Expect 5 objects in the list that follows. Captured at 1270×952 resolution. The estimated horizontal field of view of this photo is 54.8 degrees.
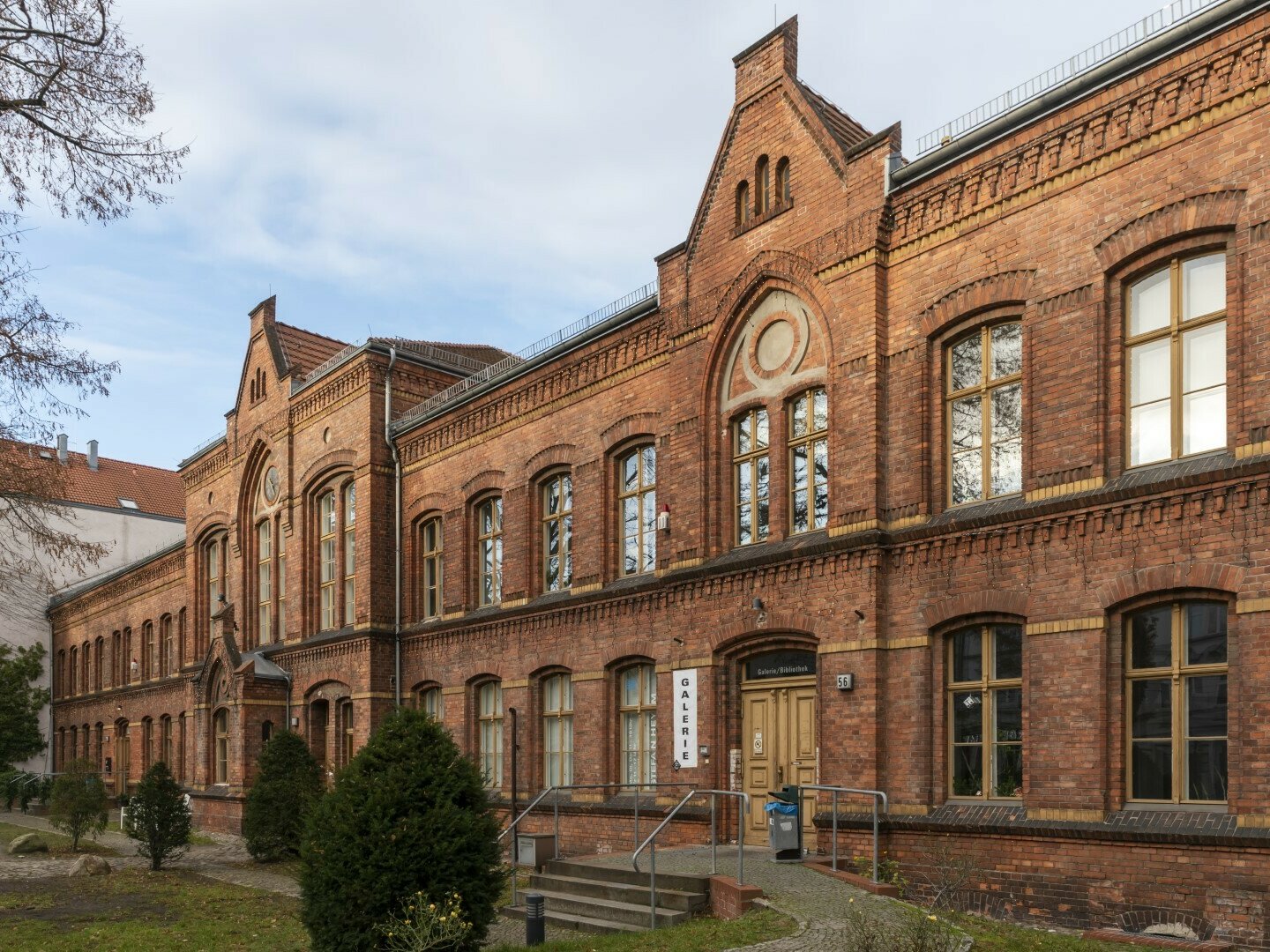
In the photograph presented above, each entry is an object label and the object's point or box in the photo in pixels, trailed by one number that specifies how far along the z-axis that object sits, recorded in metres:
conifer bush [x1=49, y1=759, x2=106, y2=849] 23.80
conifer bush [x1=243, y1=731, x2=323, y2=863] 22.45
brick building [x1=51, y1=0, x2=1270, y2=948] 11.64
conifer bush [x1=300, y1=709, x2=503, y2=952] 10.74
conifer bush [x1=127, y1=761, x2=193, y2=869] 21.22
